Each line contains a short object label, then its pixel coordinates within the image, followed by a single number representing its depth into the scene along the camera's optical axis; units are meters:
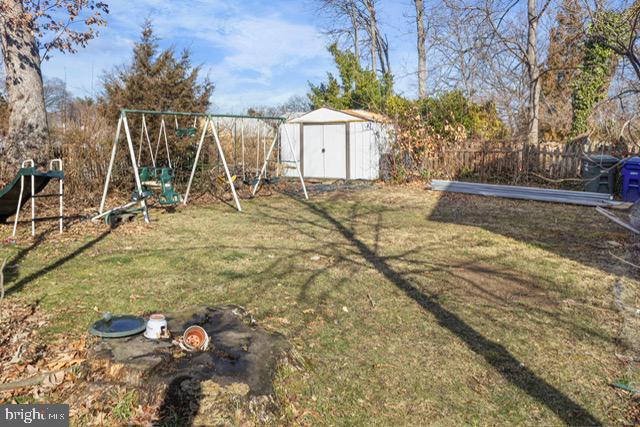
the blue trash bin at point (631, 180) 11.87
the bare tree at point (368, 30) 29.38
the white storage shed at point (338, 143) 17.83
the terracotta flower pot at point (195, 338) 3.35
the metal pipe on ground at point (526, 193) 11.61
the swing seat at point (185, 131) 10.10
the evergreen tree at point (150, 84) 12.38
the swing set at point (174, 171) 8.89
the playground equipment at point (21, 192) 6.93
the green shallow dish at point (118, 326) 3.46
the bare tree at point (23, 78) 9.38
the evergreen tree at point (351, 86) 24.20
